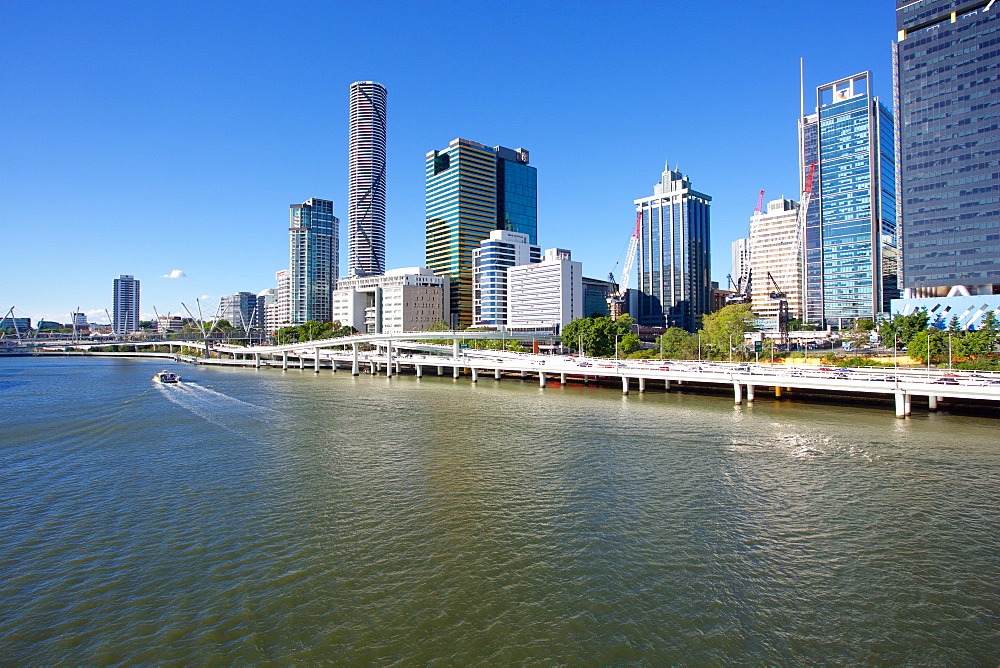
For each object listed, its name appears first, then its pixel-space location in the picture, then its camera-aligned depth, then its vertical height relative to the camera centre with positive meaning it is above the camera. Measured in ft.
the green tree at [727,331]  310.45 +2.08
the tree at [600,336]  363.15 -0.49
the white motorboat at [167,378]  289.80 -21.63
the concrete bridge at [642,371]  155.53 -14.59
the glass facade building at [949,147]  393.70 +140.95
